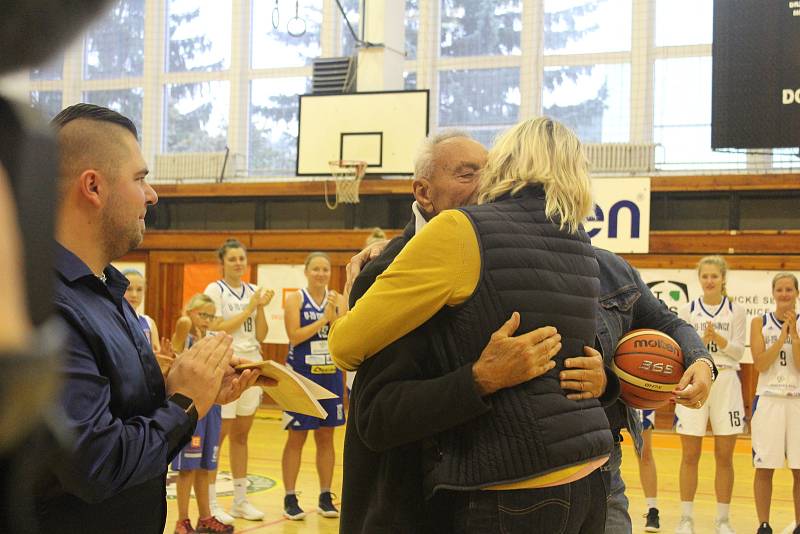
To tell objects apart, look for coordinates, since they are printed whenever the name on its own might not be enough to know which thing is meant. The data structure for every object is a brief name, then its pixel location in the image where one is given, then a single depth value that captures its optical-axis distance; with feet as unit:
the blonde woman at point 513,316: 6.73
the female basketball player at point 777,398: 20.79
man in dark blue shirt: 5.13
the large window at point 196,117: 49.34
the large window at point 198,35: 49.55
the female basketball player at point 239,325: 21.85
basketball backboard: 35.22
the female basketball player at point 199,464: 19.49
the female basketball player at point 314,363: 22.06
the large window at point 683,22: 41.27
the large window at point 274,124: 47.75
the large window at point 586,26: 43.06
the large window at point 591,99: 42.55
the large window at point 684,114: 40.37
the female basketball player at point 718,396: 21.39
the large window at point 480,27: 44.83
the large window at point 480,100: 44.73
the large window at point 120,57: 50.44
